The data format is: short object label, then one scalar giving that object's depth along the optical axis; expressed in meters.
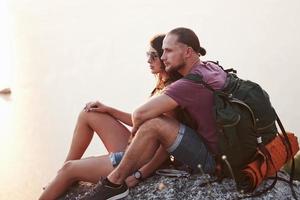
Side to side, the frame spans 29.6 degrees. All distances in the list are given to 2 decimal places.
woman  3.35
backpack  2.96
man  3.00
